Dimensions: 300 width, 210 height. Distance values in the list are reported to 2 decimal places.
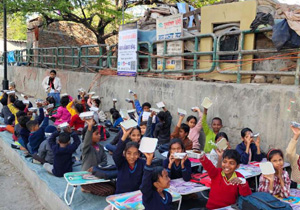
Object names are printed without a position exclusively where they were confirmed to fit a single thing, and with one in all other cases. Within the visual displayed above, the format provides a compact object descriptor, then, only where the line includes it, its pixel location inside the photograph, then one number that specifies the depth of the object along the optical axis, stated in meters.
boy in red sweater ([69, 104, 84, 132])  7.71
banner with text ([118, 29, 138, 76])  8.73
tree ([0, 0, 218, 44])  13.26
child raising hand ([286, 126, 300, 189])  4.29
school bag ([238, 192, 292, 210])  3.18
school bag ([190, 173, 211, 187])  3.93
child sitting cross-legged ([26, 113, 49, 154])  5.87
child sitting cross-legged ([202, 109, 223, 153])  5.69
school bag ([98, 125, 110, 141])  7.36
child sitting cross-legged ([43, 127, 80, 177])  4.77
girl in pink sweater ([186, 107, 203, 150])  6.12
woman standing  10.30
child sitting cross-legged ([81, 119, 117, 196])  4.26
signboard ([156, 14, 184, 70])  7.42
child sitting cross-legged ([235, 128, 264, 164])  4.62
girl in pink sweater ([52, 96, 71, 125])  8.19
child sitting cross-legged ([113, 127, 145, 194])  3.57
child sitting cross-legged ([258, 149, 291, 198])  3.62
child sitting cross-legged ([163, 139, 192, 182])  3.98
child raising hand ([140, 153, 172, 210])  2.98
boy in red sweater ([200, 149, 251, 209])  3.39
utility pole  14.18
